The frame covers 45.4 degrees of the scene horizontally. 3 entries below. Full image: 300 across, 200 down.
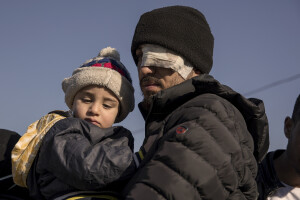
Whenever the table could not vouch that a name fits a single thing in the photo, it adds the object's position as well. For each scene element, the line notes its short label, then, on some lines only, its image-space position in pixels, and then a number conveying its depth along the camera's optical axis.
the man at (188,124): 1.83
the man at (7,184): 2.65
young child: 2.12
